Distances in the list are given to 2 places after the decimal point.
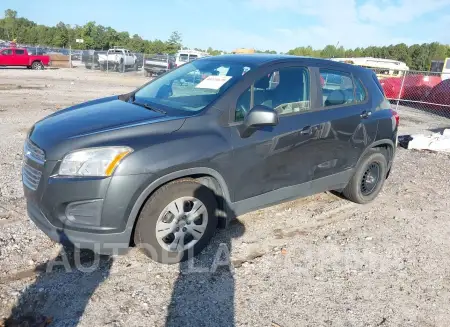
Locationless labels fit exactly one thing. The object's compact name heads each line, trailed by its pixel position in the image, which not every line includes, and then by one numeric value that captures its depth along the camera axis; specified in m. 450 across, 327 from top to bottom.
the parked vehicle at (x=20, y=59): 27.17
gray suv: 2.97
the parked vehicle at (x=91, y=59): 33.28
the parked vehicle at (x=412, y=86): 16.69
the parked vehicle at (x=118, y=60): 31.53
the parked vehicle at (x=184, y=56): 27.38
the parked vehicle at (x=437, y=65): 35.81
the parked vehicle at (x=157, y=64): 28.00
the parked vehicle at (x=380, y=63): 32.48
